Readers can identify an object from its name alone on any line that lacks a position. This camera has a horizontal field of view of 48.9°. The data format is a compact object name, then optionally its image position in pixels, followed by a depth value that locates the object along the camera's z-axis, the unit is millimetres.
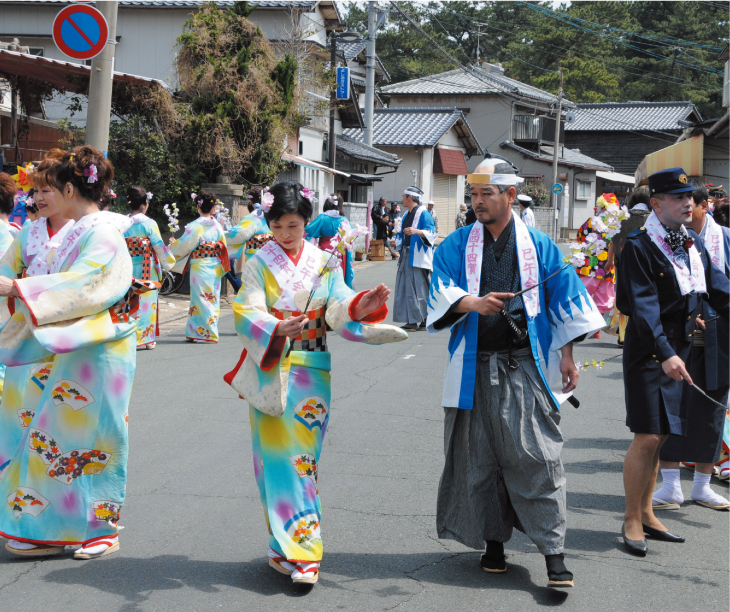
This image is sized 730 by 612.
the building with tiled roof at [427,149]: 36312
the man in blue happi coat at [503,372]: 3764
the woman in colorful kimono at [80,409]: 3961
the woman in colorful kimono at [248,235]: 11484
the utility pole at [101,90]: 8273
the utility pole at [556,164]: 38844
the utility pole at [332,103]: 22738
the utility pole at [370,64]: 24906
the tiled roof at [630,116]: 45500
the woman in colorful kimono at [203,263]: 10930
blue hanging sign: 24344
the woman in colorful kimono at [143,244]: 9617
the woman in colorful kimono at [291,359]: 3684
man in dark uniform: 4219
